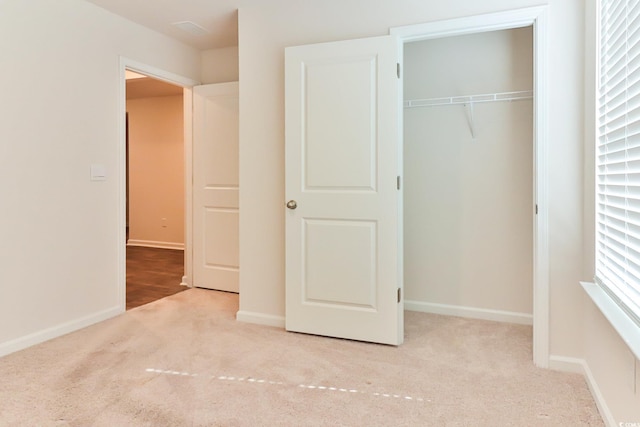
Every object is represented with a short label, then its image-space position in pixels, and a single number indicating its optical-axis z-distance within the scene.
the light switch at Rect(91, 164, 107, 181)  3.22
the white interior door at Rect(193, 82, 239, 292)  4.11
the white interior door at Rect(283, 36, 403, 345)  2.72
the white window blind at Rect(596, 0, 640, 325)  1.53
